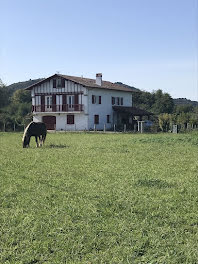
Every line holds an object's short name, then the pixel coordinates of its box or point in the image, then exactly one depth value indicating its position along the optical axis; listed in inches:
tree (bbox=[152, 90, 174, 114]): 2620.6
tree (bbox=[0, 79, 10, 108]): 2349.9
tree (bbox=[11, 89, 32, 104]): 2763.3
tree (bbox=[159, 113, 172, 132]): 1354.5
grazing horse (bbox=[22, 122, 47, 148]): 706.8
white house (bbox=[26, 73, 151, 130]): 1540.4
